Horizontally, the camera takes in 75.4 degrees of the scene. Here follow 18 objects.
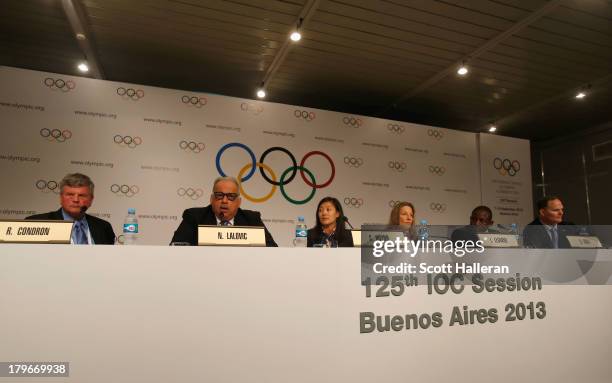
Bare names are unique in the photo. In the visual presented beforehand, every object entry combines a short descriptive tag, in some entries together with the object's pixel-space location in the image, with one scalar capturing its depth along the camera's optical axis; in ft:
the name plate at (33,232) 4.25
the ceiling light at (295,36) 11.27
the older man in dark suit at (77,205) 7.04
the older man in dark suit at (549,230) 6.70
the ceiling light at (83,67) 13.00
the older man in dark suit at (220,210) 7.66
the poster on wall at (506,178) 16.99
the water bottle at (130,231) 5.64
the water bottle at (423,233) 6.59
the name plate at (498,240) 5.76
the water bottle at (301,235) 6.91
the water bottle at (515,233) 6.10
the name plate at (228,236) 4.83
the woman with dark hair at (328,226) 8.77
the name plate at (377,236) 5.37
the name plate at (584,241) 6.65
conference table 3.76
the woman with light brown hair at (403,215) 9.43
